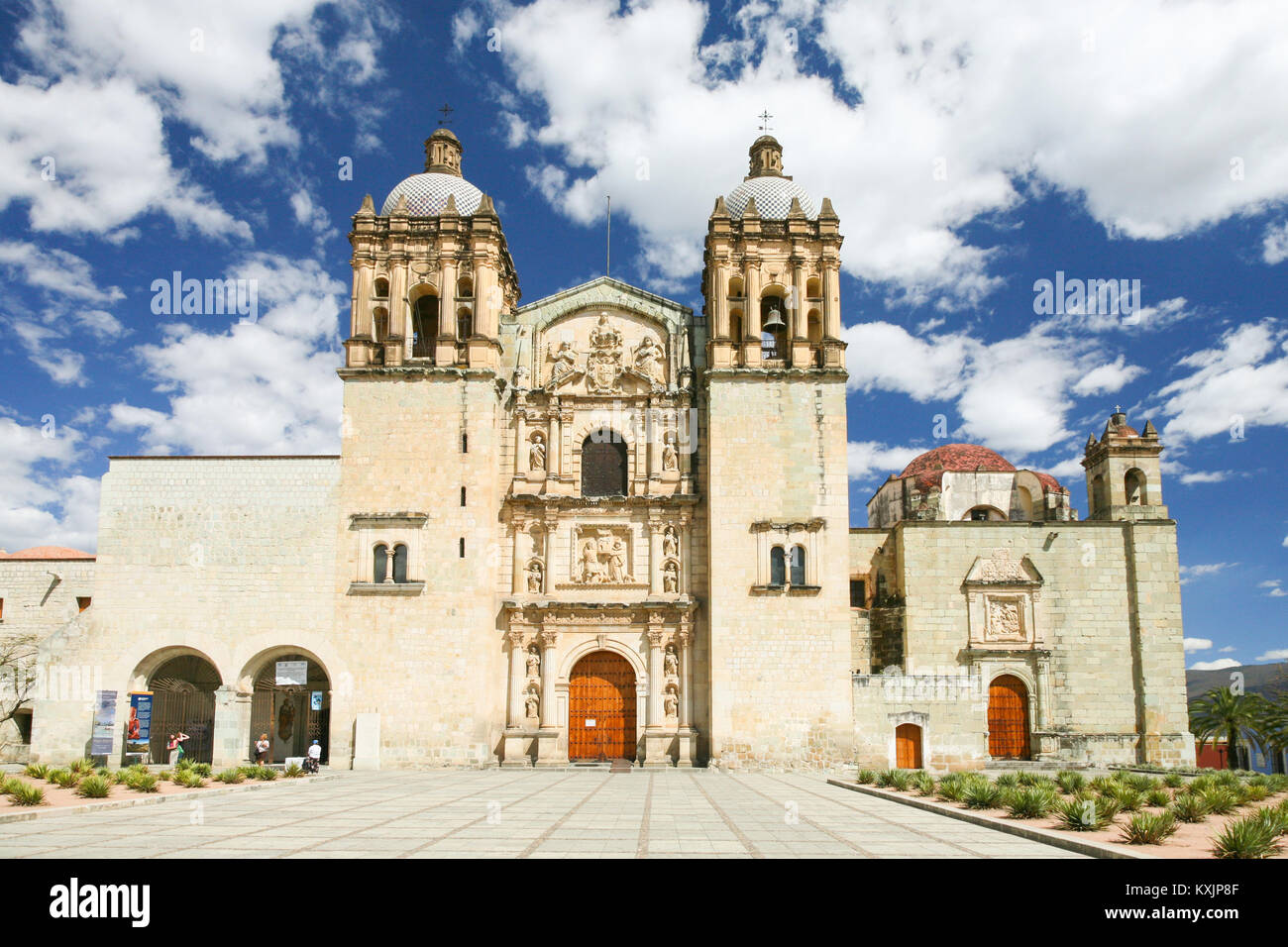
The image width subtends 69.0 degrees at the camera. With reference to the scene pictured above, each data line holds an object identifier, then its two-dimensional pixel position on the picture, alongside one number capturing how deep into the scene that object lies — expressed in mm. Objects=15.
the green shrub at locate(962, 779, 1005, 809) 13945
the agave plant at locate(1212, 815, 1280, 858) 9211
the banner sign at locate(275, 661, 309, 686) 25281
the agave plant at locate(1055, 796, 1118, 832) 11438
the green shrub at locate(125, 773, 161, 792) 15977
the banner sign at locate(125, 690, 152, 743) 24156
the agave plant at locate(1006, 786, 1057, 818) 12703
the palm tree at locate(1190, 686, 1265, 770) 31625
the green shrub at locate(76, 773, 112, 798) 14758
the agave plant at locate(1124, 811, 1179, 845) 10305
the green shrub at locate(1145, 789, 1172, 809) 14391
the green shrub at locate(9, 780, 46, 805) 13586
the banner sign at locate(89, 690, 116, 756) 23391
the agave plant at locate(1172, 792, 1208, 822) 12852
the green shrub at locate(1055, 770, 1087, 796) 16375
